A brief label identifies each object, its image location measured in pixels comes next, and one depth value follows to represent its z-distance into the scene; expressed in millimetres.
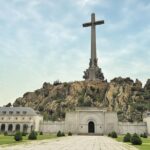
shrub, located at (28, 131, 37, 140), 38844
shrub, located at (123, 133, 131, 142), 38250
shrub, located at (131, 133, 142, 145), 31172
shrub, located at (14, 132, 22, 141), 34641
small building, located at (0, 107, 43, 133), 80000
